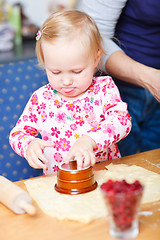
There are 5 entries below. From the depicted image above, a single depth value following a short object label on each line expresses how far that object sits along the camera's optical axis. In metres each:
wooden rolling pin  0.96
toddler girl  1.23
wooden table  0.87
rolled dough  0.96
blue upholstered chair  1.77
